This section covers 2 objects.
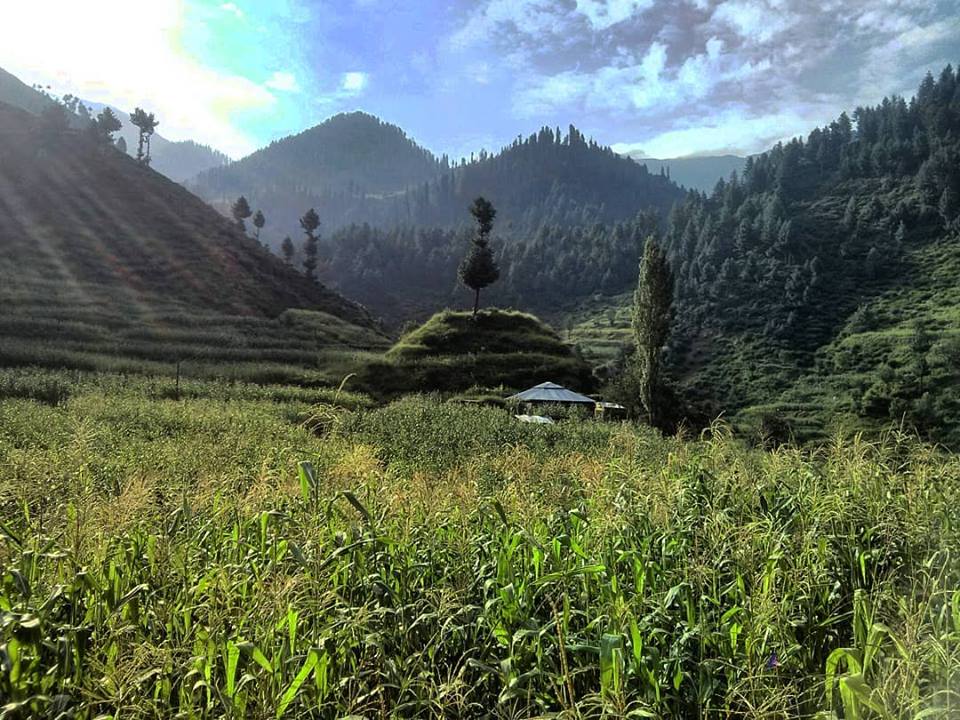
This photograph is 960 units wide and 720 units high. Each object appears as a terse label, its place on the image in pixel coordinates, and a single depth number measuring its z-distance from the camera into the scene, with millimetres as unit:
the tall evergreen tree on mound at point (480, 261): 47219
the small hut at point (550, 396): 27219
